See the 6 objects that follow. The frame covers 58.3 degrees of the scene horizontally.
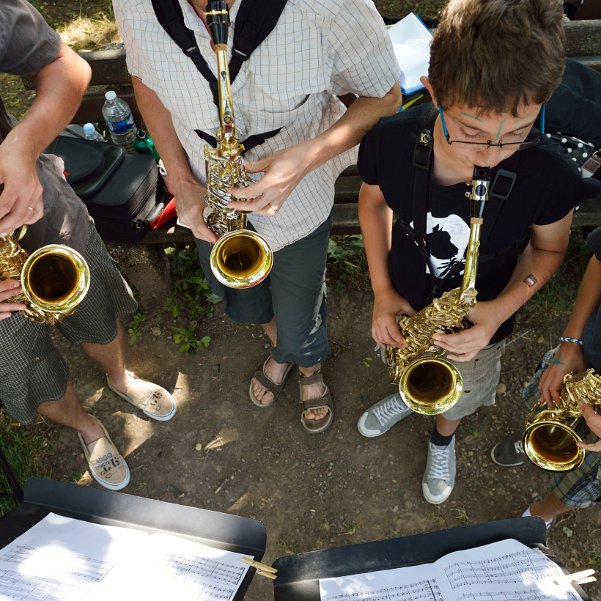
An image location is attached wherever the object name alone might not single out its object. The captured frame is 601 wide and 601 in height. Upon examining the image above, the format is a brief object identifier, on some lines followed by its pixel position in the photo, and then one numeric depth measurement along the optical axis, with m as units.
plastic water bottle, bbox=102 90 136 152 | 3.60
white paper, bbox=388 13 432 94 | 3.32
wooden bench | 3.47
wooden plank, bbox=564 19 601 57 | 3.44
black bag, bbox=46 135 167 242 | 3.19
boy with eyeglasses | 1.57
